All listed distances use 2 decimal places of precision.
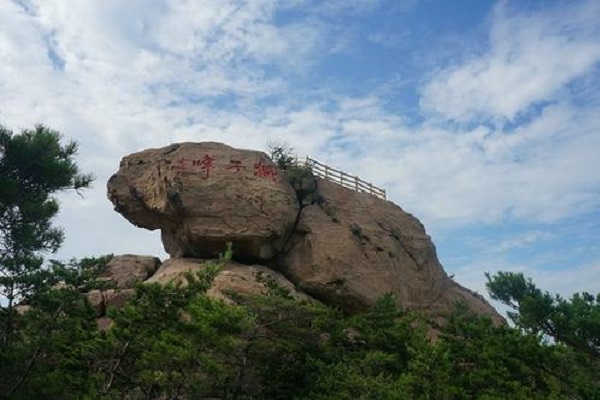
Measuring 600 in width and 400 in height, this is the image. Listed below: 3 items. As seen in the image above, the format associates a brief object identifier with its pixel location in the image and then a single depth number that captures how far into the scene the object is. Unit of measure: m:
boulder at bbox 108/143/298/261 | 17.67
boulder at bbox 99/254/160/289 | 18.35
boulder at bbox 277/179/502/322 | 18.28
